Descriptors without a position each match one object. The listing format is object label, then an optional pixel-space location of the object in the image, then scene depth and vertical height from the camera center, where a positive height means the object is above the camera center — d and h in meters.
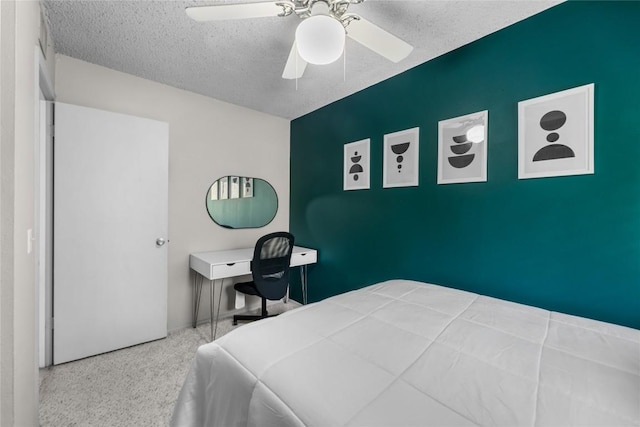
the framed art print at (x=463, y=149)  1.85 +0.49
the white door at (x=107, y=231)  2.01 -0.18
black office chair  2.38 -0.52
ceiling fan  1.16 +0.94
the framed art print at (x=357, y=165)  2.62 +0.50
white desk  2.39 -0.51
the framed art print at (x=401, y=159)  2.24 +0.49
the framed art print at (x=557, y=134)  1.45 +0.48
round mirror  2.95 +0.11
